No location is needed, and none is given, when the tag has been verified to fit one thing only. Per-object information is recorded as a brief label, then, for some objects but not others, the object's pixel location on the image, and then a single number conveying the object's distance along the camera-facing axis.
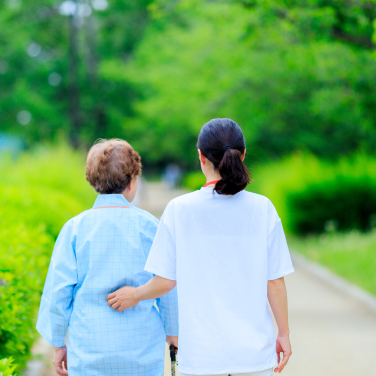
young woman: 4.27
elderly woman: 4.86
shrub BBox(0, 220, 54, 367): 6.54
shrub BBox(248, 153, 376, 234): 27.00
